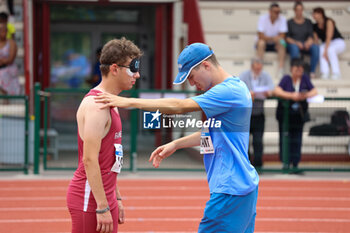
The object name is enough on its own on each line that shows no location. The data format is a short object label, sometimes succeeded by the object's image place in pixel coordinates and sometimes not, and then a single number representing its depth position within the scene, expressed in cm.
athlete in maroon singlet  721
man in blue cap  716
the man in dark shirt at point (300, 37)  2762
